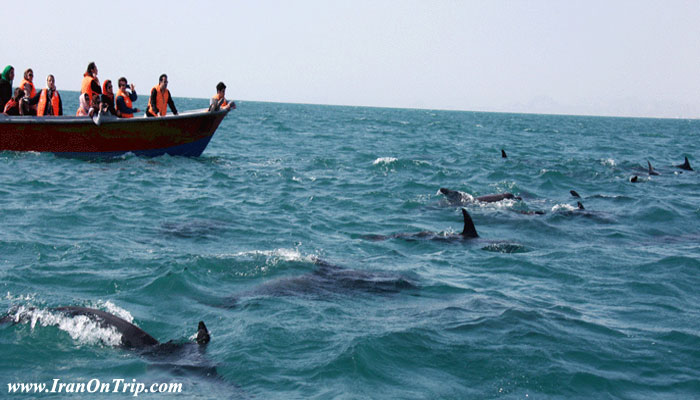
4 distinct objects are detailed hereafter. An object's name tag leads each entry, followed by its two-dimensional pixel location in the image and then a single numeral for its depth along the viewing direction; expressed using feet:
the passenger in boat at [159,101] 67.67
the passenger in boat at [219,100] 70.95
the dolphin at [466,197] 53.93
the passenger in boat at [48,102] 65.26
